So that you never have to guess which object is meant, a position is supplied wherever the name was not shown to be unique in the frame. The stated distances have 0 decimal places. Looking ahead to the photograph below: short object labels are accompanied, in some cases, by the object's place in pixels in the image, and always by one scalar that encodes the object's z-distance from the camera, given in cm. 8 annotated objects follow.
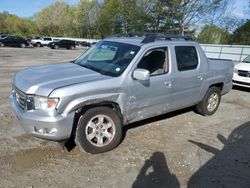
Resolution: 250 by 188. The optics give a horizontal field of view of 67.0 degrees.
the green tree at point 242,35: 2306
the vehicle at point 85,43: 3696
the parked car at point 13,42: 2470
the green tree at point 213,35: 2539
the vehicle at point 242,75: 664
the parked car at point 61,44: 2726
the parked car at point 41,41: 2973
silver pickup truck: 274
